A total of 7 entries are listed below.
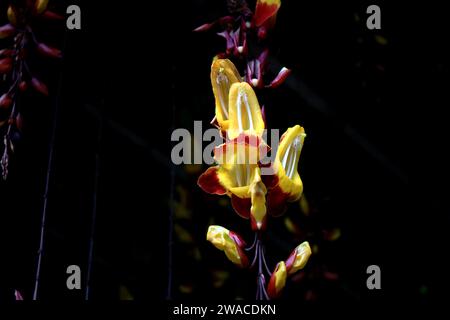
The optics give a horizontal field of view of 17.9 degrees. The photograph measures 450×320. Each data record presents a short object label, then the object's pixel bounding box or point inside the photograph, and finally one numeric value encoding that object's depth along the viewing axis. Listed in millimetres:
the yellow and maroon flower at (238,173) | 617
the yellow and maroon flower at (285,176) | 620
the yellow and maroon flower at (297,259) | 616
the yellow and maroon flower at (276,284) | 604
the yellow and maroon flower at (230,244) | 613
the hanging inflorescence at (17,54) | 693
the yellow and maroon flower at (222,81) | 641
